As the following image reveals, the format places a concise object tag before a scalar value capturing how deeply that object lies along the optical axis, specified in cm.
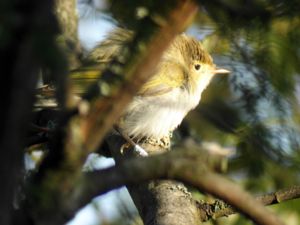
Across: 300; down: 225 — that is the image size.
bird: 904
